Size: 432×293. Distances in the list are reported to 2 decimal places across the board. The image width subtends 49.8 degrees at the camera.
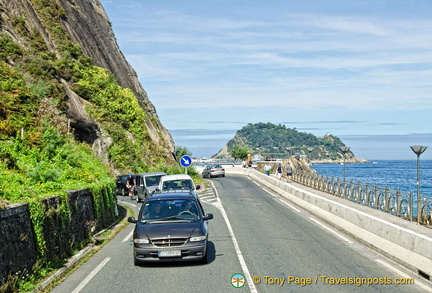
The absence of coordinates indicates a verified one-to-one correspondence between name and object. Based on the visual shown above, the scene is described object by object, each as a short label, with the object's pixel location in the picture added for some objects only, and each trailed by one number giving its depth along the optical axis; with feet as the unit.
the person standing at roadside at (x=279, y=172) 138.52
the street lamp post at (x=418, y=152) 53.11
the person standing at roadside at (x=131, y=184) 89.04
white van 70.38
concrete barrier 32.58
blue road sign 97.81
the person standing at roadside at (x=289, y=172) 149.40
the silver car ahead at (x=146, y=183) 84.87
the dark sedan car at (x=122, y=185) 107.55
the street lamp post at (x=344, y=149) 101.55
